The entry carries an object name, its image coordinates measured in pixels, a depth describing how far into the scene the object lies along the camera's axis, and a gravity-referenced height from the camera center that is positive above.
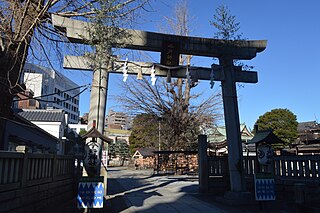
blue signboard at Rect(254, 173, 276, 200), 8.24 -0.91
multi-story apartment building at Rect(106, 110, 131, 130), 114.97 +12.04
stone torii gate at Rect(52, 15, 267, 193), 10.06 +3.42
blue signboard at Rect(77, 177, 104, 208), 7.16 -0.95
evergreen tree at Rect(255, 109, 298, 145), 43.67 +5.28
